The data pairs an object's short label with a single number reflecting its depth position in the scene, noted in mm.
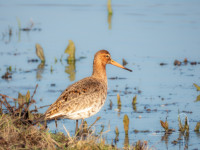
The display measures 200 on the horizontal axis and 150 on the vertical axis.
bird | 14047
